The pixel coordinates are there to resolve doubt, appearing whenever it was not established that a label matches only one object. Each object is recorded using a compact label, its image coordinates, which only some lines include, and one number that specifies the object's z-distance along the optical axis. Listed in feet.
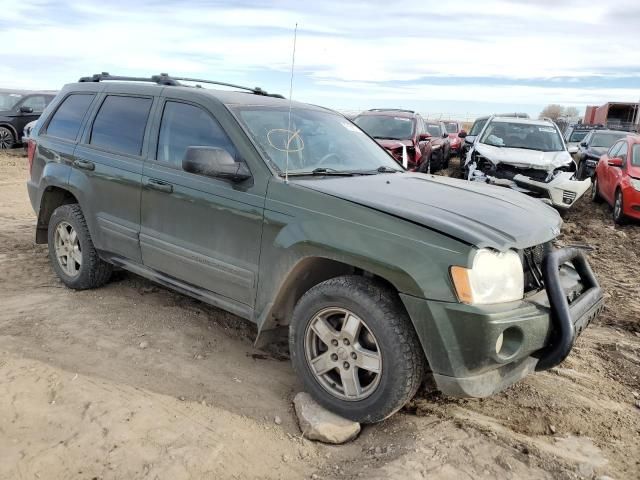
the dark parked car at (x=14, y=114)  53.47
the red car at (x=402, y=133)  34.56
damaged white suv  31.45
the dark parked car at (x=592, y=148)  45.85
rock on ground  10.03
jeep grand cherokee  9.27
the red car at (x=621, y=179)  30.50
